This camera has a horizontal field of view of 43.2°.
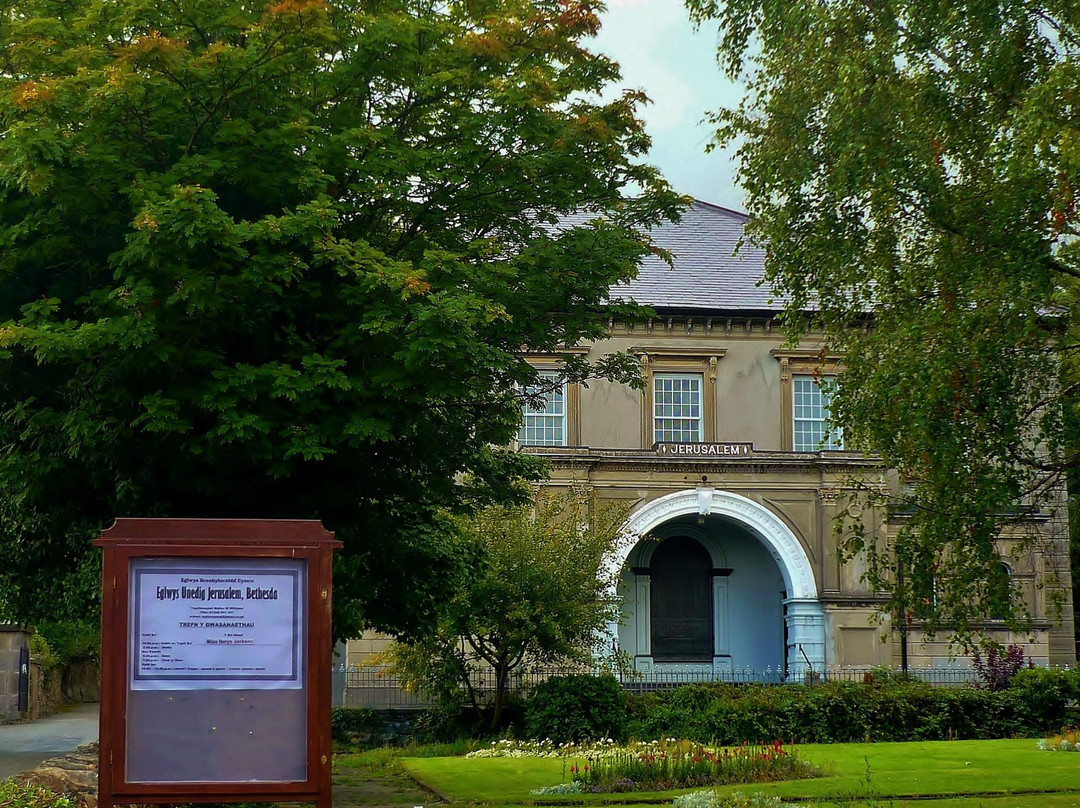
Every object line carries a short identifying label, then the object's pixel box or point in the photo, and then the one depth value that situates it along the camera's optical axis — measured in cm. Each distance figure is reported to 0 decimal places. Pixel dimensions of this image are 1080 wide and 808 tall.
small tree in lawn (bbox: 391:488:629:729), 2717
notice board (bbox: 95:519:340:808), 955
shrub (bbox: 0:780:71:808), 1146
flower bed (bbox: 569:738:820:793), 1698
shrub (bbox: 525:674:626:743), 2508
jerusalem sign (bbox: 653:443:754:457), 3822
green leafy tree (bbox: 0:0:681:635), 1268
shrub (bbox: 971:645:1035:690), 2983
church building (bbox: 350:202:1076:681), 3784
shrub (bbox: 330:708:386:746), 2925
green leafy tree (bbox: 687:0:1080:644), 1445
